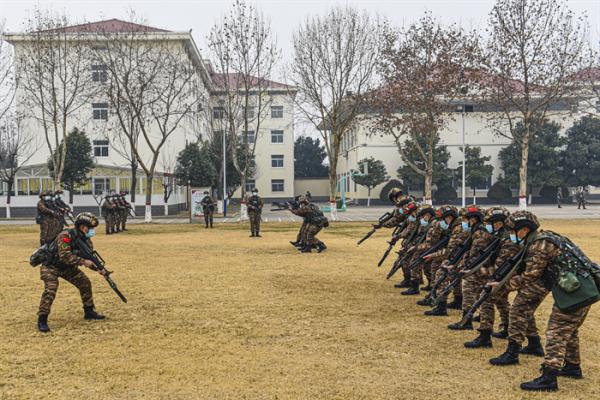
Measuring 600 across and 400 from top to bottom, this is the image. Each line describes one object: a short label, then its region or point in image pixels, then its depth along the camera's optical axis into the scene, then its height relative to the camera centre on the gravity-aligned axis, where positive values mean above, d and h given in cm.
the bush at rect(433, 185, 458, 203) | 5894 -6
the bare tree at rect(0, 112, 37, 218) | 4097 +374
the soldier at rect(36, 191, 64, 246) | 1845 -71
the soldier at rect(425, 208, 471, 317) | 866 -90
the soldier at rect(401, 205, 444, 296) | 995 -74
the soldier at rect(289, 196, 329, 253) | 1841 -87
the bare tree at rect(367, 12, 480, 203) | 3338 +666
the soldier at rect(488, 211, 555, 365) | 633 -111
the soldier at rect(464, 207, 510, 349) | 709 -100
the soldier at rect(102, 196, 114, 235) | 2594 -78
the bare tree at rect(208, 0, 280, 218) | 3462 +776
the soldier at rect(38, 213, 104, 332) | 830 -99
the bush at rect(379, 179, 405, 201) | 6032 +80
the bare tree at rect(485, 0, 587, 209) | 3092 +715
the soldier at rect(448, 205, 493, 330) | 772 -93
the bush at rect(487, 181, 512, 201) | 5912 +11
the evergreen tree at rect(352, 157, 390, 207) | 5912 +198
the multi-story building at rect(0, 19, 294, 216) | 3734 +421
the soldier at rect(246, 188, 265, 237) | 2417 -68
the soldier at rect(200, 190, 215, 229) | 2938 -66
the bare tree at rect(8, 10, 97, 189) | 3292 +814
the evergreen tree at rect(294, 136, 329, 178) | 8044 +473
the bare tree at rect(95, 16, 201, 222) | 3231 +735
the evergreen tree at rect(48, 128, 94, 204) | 3969 +231
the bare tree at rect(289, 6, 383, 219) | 3366 +745
